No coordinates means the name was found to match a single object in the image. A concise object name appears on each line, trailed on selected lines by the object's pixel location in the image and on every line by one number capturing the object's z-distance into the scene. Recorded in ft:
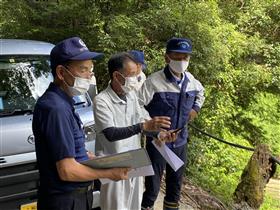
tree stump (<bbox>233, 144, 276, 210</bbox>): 20.01
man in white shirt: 10.55
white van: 11.76
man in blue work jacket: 13.35
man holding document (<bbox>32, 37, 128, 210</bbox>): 7.36
